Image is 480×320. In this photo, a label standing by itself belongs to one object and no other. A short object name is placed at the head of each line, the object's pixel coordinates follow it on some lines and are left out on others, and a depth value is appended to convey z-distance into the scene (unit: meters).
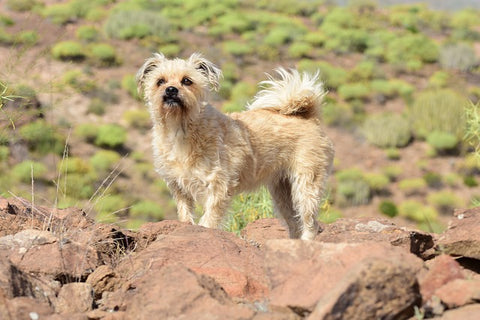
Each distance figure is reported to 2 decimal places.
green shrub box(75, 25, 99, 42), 35.34
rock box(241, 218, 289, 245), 6.82
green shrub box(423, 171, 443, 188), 25.17
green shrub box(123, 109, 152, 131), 26.22
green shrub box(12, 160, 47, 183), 19.41
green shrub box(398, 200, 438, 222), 22.70
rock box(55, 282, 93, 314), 3.66
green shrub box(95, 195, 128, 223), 18.67
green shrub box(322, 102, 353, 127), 29.67
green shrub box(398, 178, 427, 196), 24.91
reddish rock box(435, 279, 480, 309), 3.15
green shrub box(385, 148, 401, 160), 27.38
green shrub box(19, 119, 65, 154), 22.05
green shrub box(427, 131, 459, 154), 27.67
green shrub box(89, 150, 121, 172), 22.53
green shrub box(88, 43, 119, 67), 32.08
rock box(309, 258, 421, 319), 2.89
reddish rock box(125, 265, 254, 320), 3.17
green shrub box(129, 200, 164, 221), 19.56
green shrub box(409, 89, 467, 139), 29.22
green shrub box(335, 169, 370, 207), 24.30
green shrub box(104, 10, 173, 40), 36.12
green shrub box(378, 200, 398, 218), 22.94
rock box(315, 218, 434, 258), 4.94
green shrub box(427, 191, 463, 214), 23.80
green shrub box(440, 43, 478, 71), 38.57
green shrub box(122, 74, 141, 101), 28.92
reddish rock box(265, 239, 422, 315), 3.24
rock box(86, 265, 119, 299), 3.97
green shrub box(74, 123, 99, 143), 24.66
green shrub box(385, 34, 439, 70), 39.06
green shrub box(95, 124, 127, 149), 24.28
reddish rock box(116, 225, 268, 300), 4.02
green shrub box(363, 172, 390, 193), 24.97
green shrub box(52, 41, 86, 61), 31.34
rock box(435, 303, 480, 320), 2.99
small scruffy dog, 6.29
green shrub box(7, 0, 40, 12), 39.44
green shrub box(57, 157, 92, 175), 21.88
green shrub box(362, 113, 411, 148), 28.16
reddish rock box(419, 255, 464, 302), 3.31
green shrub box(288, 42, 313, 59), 37.53
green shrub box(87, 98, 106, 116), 26.70
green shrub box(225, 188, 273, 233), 9.05
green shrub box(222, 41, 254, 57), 36.34
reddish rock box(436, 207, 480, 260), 4.25
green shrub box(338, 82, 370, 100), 33.03
